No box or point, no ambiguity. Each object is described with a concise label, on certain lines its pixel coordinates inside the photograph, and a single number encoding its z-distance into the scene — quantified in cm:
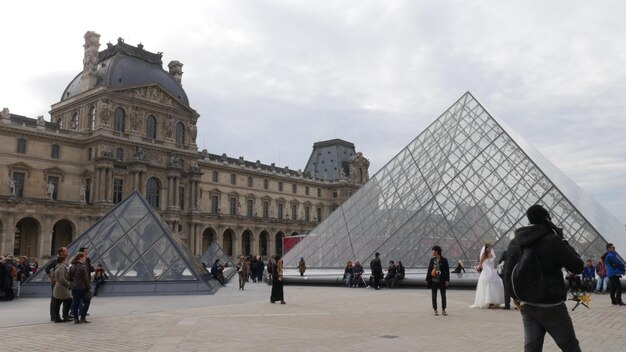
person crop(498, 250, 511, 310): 999
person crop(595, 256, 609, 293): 1386
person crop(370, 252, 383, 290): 1675
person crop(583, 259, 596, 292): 1412
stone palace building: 4281
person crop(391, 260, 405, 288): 1682
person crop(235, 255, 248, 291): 1799
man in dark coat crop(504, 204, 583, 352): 364
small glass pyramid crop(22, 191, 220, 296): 1472
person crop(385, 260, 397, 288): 1712
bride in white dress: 1057
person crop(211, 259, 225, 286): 1980
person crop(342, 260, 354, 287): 1816
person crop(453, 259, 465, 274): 1617
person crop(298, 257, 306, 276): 1992
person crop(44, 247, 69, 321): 898
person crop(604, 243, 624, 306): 1067
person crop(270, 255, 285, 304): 1221
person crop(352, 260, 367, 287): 1795
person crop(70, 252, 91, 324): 887
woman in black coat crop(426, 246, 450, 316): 952
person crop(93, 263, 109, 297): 1426
